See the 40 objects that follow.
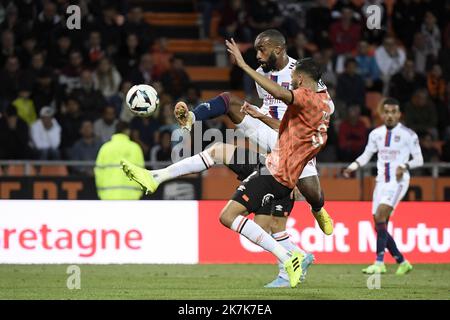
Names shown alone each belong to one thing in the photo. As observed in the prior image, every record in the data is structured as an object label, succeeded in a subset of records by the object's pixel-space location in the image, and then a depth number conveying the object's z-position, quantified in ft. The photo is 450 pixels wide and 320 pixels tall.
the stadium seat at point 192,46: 75.92
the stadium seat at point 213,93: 70.86
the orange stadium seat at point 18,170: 56.85
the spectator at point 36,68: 64.64
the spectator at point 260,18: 72.64
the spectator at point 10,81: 64.54
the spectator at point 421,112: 67.67
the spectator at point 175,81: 66.80
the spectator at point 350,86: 68.33
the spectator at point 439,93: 69.41
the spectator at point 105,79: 66.03
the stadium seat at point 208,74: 74.08
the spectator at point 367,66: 71.82
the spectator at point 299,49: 68.45
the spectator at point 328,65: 68.74
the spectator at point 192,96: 65.62
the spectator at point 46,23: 67.10
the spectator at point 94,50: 67.21
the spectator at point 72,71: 66.08
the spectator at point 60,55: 66.64
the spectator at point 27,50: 66.18
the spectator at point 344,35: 73.26
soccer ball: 39.78
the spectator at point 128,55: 67.56
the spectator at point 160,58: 68.95
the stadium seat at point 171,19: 77.51
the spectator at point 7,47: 66.54
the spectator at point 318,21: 73.77
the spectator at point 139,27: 68.80
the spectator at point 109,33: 68.18
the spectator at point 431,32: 73.97
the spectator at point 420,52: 73.41
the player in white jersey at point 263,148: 38.37
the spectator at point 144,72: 66.69
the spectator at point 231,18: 73.67
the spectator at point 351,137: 64.49
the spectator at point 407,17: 74.90
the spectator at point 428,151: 64.54
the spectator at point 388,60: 72.08
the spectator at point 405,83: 69.51
